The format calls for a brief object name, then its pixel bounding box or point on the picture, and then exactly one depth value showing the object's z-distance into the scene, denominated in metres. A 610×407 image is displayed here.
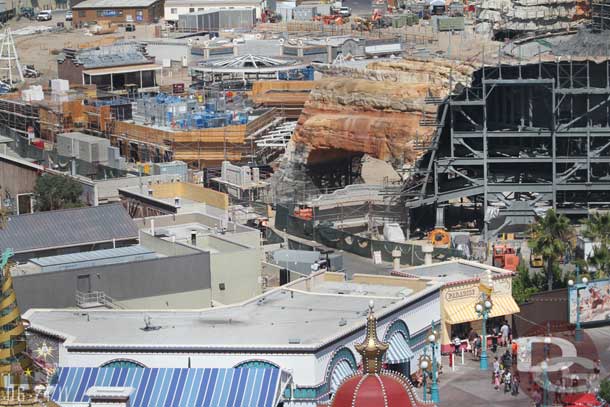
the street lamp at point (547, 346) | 55.69
